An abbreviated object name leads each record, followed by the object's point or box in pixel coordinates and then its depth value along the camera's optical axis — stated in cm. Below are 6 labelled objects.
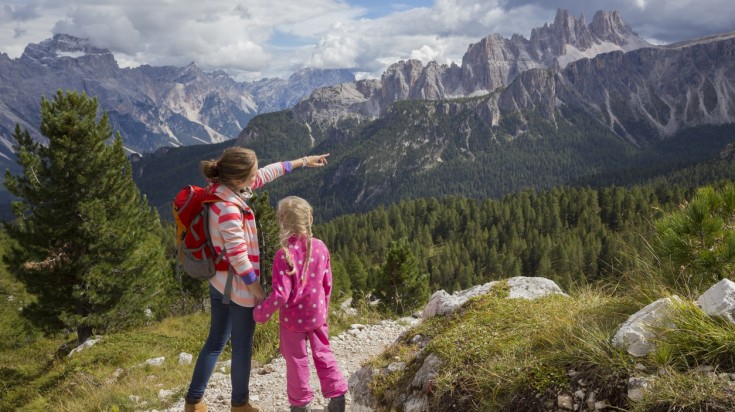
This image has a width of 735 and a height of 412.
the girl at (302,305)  524
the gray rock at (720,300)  350
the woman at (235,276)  487
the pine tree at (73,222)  1641
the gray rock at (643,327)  367
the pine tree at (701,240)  450
